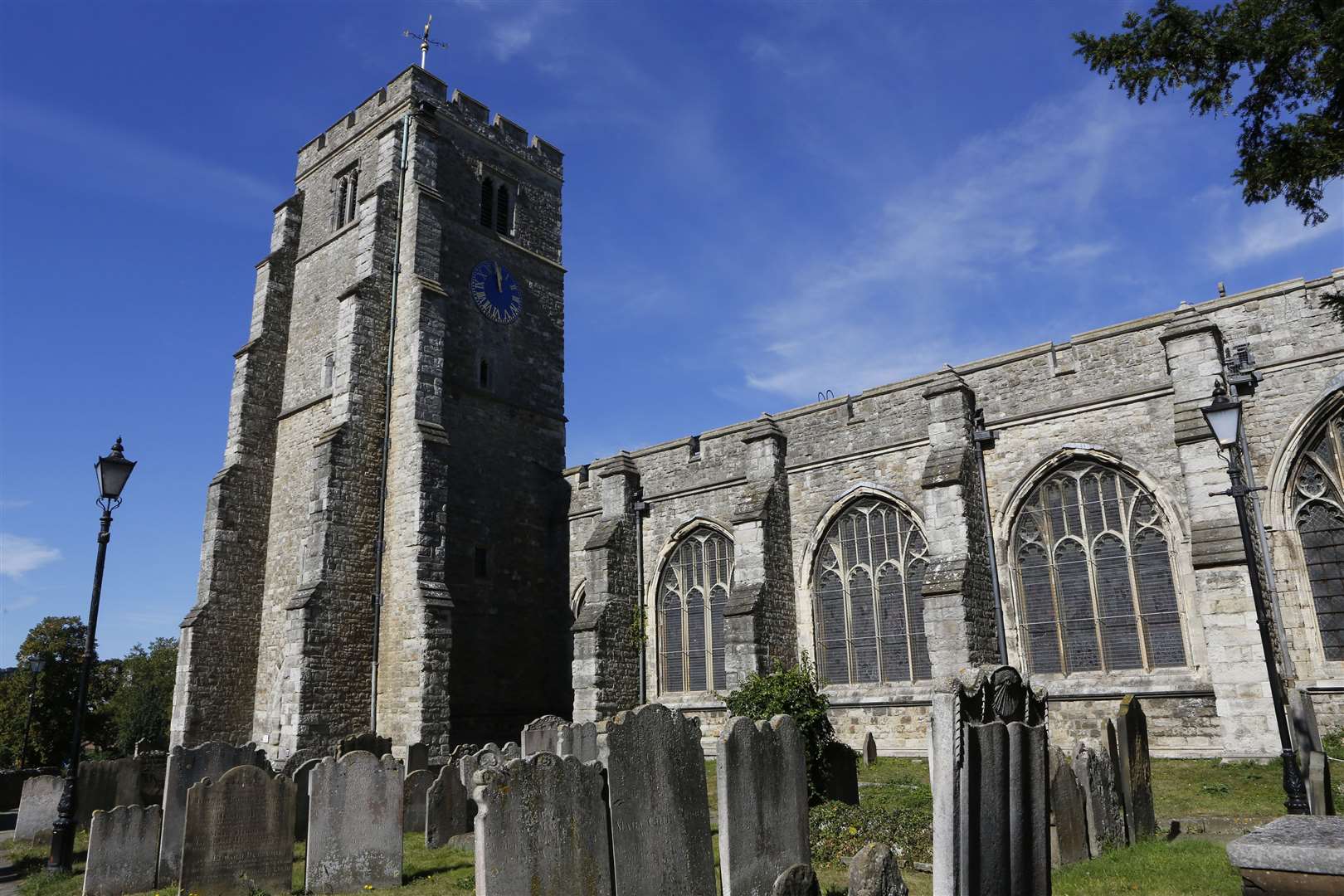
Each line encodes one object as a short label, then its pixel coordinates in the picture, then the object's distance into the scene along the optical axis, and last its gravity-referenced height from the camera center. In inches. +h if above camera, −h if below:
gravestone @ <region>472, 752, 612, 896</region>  216.4 -33.7
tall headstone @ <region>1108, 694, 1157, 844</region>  351.3 -38.1
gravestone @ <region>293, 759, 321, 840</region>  478.9 -53.9
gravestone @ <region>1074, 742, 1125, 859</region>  335.0 -46.9
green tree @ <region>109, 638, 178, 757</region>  1640.0 +12.3
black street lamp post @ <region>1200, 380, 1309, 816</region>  333.7 +42.7
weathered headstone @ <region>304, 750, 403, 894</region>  334.3 -47.2
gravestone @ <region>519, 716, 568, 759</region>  521.3 -26.0
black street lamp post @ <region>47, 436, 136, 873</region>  398.6 +15.2
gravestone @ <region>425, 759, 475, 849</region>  427.2 -54.0
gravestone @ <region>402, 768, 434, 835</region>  460.1 -52.6
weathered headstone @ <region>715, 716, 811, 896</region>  257.6 -34.3
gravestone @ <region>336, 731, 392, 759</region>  555.8 -29.0
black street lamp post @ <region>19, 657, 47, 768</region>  784.9 +36.6
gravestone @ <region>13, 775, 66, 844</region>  500.1 -55.8
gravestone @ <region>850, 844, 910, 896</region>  222.1 -46.7
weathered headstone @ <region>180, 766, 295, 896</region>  316.8 -47.5
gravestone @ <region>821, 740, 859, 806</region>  450.6 -45.1
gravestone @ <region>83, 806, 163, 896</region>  343.3 -56.0
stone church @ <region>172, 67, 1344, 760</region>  558.9 +131.7
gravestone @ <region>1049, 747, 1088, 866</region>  316.5 -49.4
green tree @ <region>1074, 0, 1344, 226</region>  342.3 +237.1
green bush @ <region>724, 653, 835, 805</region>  457.1 -10.7
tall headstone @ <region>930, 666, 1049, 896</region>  213.2 -27.9
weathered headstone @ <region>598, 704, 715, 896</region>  244.5 -32.1
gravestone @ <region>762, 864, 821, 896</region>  239.3 -52.2
